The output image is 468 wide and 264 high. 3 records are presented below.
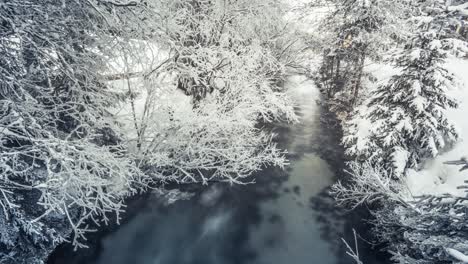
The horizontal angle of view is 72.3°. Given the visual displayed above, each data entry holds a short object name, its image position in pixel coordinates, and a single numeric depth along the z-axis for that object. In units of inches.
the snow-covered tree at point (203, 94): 450.6
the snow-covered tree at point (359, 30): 584.1
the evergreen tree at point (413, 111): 394.9
